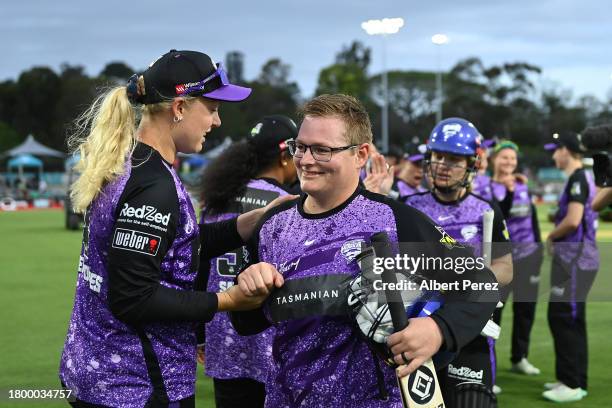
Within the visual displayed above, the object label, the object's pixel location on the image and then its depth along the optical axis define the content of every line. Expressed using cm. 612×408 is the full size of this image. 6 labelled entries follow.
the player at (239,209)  476
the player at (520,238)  835
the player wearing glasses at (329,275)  291
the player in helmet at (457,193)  547
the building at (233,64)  5501
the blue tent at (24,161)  5195
